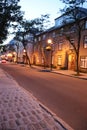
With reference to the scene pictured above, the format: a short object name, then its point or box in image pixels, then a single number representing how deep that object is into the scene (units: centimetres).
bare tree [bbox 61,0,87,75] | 1170
